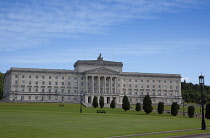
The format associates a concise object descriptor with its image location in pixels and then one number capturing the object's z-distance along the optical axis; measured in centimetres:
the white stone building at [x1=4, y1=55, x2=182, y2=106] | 13500
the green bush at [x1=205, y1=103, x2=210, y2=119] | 6738
